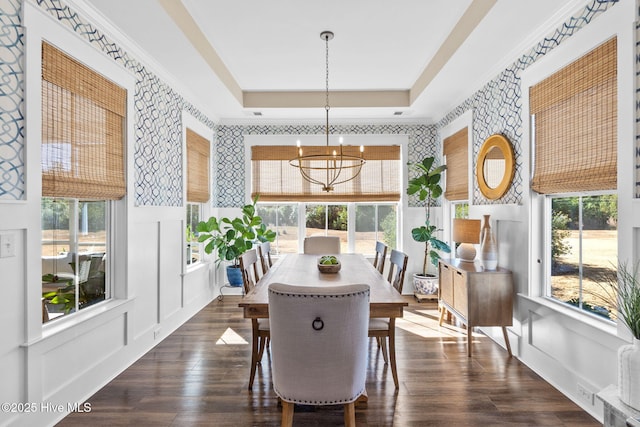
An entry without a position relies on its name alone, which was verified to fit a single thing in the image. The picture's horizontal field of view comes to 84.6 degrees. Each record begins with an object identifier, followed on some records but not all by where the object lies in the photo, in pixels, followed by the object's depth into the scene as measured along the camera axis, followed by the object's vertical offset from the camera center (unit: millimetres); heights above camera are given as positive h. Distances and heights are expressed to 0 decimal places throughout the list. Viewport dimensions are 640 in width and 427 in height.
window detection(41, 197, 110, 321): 2291 -297
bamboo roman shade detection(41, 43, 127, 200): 2158 +578
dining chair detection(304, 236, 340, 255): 4504 -404
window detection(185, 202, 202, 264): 4578 -269
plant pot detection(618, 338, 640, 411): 1543 -715
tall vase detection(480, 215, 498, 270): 3258 -343
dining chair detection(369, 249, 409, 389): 2527 -826
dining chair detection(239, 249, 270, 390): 2521 -804
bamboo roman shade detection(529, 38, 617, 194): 2168 +625
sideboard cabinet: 3109 -756
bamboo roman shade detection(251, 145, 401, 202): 5406 +539
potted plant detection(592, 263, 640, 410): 1547 -654
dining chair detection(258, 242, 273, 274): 3570 -435
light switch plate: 1830 -169
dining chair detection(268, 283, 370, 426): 1712 -650
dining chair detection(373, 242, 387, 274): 3610 -451
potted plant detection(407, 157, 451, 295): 4586 -242
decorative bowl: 2972 -460
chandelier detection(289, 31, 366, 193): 5406 +702
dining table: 2203 -521
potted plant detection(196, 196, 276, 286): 4711 -323
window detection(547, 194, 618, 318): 2340 -247
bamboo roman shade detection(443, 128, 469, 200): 4320 +630
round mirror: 3291 +479
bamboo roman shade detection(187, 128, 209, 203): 4363 +605
